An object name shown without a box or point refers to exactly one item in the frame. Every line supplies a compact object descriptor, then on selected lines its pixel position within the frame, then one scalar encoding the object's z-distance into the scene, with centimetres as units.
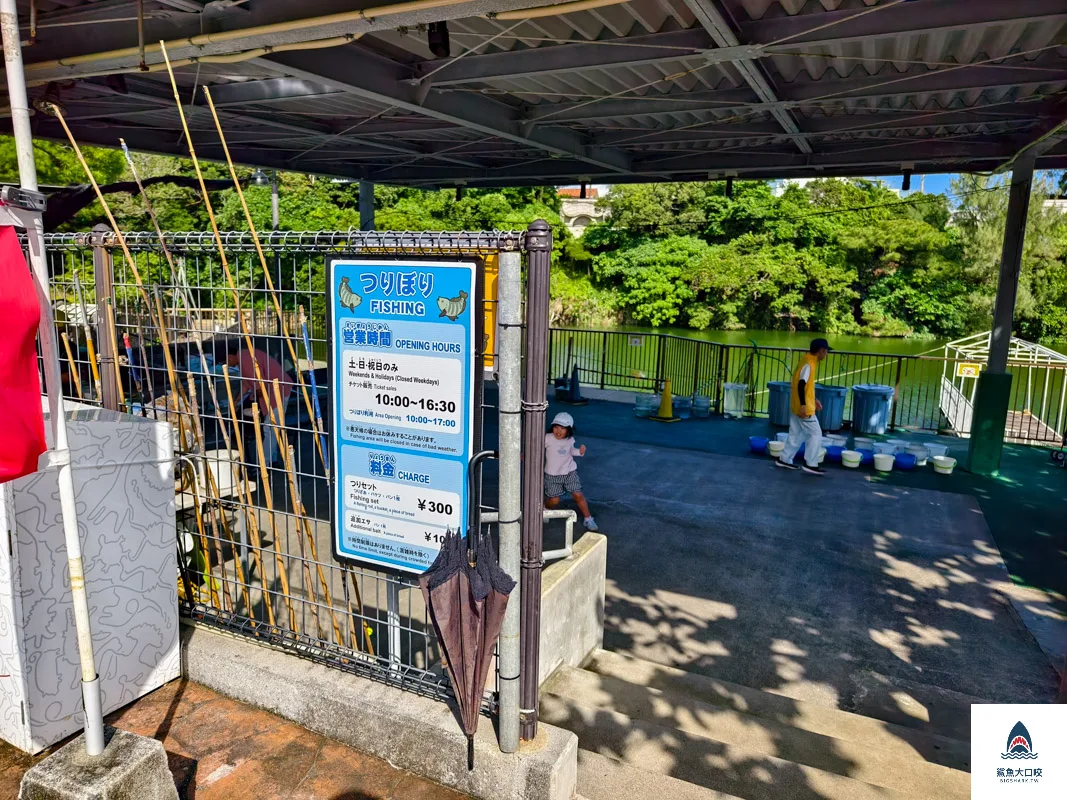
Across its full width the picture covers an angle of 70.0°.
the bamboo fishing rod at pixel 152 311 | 385
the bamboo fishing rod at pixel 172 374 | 402
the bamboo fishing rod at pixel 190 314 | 382
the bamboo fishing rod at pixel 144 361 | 404
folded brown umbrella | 302
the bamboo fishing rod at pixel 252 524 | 390
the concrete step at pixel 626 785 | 336
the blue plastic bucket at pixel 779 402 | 1377
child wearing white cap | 797
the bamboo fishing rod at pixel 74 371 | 438
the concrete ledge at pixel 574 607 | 458
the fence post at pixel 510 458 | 303
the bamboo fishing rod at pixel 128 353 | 435
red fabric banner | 265
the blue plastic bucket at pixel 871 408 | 1345
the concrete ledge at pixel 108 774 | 279
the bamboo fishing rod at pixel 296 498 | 375
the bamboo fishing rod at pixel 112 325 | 424
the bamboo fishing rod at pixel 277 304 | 344
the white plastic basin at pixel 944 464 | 1102
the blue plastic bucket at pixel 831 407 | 1355
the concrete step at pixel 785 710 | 428
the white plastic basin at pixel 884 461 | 1095
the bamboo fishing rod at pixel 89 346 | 430
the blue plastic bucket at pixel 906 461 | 1120
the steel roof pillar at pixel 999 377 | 1081
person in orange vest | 1055
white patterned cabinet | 341
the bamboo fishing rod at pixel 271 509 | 382
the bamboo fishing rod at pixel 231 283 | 362
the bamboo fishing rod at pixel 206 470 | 409
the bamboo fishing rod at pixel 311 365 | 344
